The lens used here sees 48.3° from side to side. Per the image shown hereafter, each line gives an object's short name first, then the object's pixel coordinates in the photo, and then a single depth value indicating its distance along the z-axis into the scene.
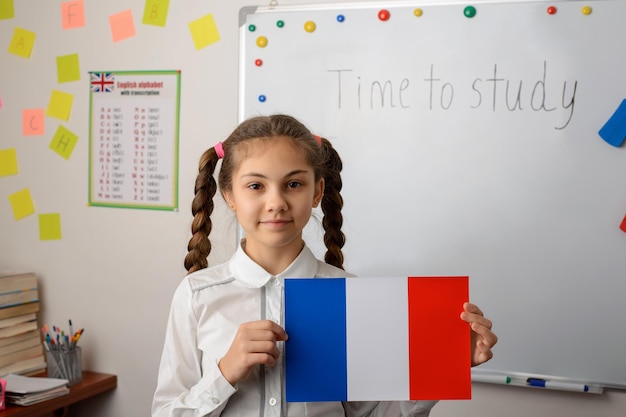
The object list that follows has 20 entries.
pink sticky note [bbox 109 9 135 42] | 2.23
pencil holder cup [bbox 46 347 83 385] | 2.16
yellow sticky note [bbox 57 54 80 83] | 2.32
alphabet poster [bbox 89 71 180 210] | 2.19
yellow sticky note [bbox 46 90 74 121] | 2.34
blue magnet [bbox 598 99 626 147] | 1.71
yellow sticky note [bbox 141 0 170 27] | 2.18
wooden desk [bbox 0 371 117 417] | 1.94
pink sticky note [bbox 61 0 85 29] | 2.31
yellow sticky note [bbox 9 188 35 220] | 2.41
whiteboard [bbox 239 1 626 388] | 1.74
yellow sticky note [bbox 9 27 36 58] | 2.39
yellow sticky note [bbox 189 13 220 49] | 2.11
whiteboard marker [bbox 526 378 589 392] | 1.75
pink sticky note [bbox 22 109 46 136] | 2.38
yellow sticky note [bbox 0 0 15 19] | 2.41
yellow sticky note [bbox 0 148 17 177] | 2.43
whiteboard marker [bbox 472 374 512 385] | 1.82
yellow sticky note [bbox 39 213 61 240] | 2.38
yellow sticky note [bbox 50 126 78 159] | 2.35
